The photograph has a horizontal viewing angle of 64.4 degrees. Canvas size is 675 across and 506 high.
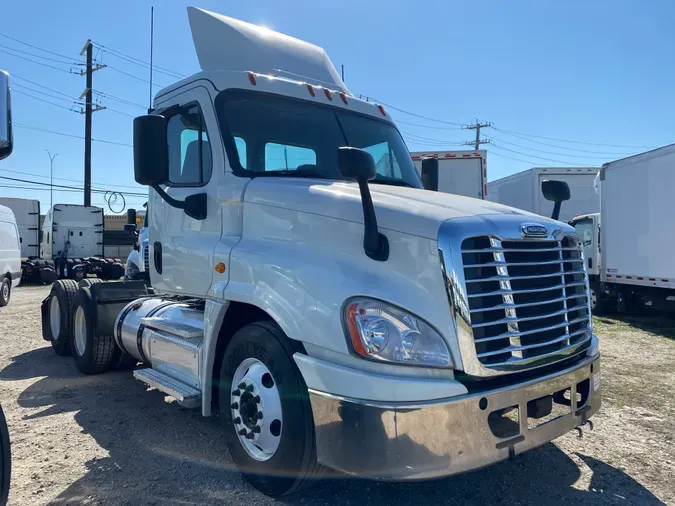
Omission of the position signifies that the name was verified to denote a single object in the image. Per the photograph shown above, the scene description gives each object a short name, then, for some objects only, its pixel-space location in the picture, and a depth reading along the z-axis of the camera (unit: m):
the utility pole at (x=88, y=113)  27.40
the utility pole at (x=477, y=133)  55.38
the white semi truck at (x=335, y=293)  2.63
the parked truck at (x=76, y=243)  22.20
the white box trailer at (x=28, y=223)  24.22
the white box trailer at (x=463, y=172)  12.05
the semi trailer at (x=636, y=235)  10.14
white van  11.03
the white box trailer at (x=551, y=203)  15.58
